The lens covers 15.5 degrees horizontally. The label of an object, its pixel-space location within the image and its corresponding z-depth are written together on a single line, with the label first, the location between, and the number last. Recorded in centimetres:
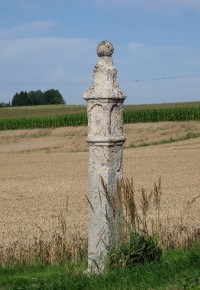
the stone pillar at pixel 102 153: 813
